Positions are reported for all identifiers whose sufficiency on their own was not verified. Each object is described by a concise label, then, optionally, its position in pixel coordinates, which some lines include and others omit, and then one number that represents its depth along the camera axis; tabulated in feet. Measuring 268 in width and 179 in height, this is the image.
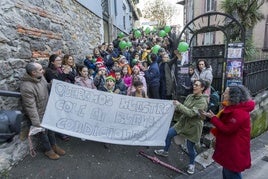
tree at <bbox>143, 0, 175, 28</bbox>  121.60
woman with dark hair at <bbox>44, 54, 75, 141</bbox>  16.61
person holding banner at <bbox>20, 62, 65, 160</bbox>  14.28
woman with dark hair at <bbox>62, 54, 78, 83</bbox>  18.35
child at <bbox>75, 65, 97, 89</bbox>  17.98
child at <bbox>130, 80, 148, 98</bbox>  17.48
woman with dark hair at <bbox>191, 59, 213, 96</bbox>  19.89
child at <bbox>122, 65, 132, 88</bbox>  21.18
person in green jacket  14.32
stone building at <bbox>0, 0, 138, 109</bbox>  14.15
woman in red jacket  10.58
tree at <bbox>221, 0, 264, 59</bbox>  37.04
